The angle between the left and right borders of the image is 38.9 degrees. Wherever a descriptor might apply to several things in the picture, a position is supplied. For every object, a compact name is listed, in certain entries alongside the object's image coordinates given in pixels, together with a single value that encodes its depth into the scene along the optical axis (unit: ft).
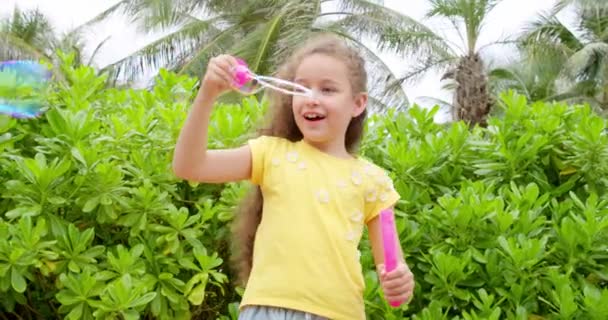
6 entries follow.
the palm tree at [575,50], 71.72
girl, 6.68
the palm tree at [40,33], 73.87
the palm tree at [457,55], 52.90
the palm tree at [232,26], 55.52
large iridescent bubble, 9.68
